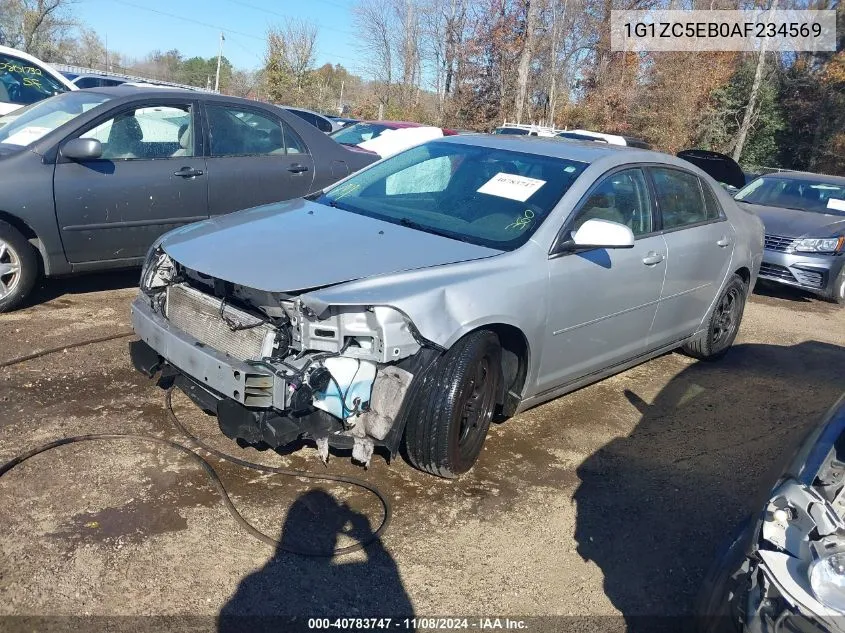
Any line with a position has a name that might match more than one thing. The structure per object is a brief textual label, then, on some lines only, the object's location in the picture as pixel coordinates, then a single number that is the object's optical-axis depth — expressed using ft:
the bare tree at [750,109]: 78.27
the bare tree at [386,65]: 113.10
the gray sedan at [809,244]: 28.17
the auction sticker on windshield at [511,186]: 13.37
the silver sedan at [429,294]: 10.38
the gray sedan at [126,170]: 16.78
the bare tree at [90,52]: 135.04
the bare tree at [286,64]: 114.62
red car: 41.57
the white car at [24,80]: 31.17
